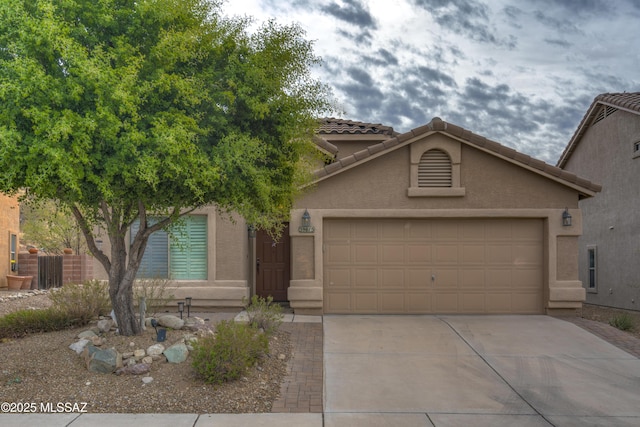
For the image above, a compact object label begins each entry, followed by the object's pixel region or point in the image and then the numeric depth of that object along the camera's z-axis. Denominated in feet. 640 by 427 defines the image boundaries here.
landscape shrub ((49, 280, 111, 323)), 31.42
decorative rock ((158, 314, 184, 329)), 30.27
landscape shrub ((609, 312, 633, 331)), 37.27
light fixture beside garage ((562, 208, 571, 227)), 40.19
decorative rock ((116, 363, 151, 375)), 24.32
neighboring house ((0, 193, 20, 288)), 63.00
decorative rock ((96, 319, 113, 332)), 29.01
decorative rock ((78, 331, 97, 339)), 27.78
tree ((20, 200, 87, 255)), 88.73
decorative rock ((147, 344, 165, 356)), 25.86
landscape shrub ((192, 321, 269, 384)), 23.47
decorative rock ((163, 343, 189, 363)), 25.62
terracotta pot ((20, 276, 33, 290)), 62.94
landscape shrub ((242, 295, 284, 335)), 31.77
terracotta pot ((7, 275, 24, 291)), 62.08
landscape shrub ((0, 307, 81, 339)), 30.01
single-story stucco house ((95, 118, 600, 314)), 40.37
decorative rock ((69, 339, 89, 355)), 26.33
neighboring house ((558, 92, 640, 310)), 50.19
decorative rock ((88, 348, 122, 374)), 24.40
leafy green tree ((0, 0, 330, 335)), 21.57
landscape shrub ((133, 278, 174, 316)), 33.25
